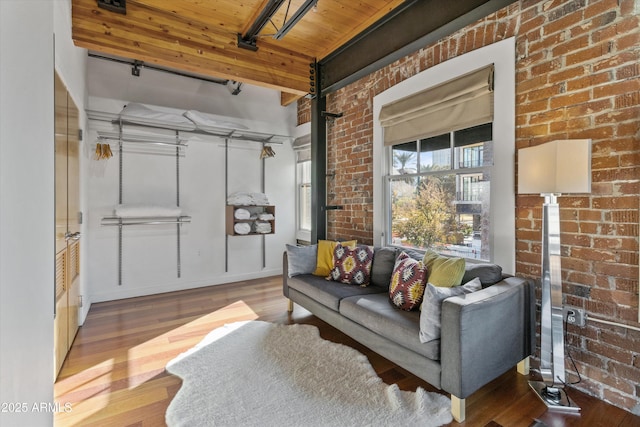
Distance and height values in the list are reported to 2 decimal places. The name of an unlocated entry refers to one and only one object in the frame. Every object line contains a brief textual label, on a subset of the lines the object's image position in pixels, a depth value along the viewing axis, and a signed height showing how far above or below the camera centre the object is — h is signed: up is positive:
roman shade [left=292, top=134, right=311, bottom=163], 5.17 +1.09
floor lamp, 1.73 -0.05
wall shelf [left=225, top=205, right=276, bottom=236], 4.64 -0.10
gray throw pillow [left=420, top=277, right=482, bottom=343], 1.82 -0.60
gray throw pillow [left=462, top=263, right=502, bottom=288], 2.18 -0.45
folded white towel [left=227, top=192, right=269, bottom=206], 4.66 +0.19
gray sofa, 1.72 -0.78
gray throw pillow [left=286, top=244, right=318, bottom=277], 3.42 -0.54
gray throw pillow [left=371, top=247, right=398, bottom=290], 2.96 -0.54
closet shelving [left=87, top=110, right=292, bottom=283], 3.91 +1.14
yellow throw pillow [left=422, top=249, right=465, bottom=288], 2.21 -0.44
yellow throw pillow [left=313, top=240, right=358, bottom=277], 3.35 -0.50
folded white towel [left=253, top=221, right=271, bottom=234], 4.83 -0.25
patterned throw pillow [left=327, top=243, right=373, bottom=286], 3.04 -0.54
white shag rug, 1.77 -1.17
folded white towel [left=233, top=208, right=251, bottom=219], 4.61 -0.04
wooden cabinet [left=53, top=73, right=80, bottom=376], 2.29 -0.07
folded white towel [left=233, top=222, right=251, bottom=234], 4.61 -0.25
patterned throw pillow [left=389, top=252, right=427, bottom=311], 2.30 -0.57
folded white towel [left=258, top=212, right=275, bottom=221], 4.86 -0.09
